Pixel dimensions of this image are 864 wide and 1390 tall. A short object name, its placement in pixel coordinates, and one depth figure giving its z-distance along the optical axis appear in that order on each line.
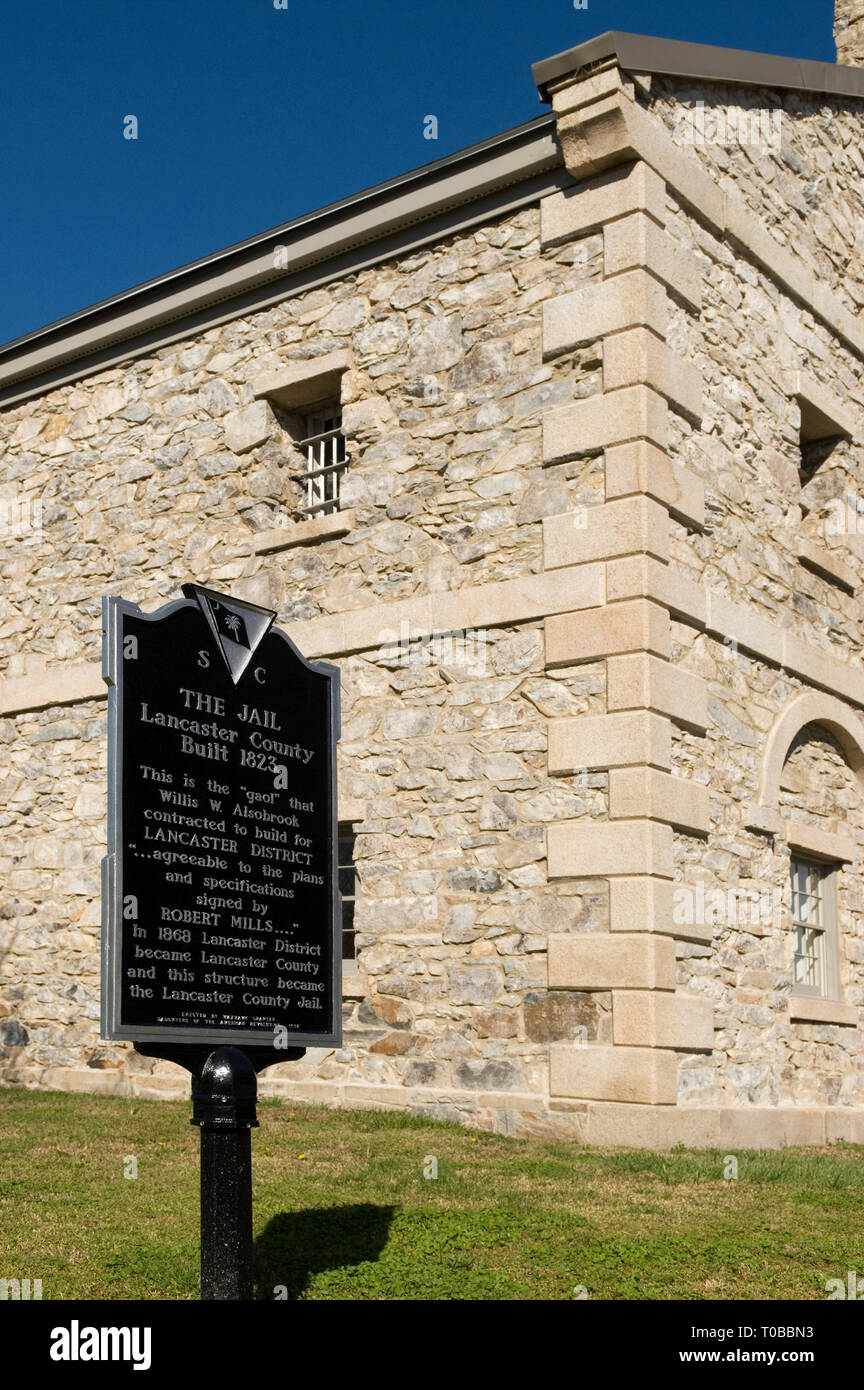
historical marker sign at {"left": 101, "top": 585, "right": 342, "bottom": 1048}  5.38
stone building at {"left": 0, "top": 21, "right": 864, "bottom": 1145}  10.36
